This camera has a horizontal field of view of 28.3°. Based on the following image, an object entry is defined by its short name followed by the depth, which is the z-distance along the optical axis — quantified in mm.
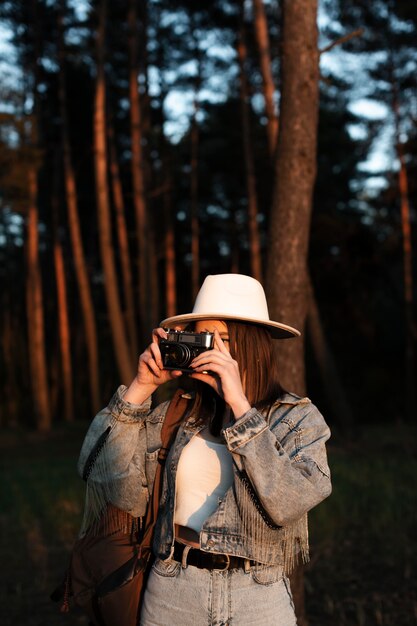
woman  2336
